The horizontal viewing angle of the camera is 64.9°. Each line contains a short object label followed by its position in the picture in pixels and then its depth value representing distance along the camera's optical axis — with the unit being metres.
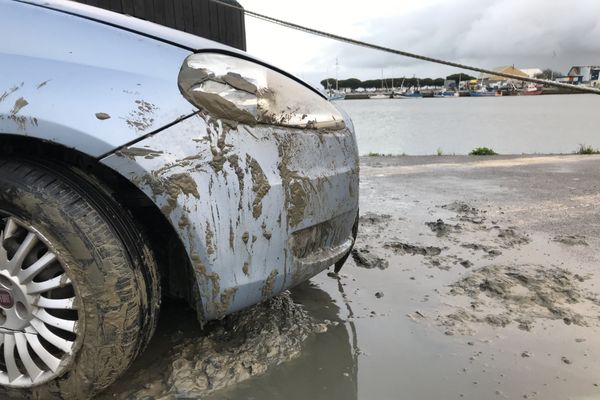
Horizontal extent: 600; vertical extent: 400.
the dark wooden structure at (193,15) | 3.76
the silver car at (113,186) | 1.55
